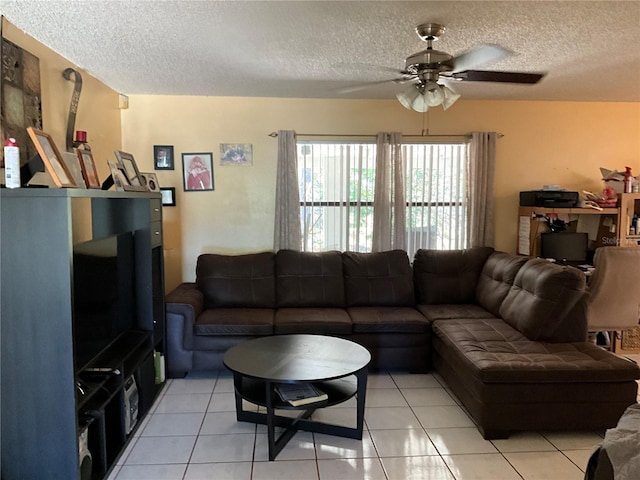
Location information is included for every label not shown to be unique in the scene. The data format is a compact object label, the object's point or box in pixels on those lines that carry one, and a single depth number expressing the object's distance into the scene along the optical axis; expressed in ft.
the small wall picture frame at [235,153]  13.91
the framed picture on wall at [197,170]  13.84
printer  13.48
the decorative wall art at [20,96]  7.77
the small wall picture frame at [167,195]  13.82
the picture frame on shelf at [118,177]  8.90
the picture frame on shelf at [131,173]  9.59
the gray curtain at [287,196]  13.75
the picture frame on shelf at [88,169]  7.88
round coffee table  7.91
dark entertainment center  6.20
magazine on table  8.07
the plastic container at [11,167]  6.19
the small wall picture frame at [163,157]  13.74
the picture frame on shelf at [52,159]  6.51
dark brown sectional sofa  8.54
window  14.15
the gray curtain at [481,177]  14.17
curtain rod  13.91
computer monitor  13.94
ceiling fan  7.74
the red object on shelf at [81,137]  9.38
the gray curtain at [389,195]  13.94
